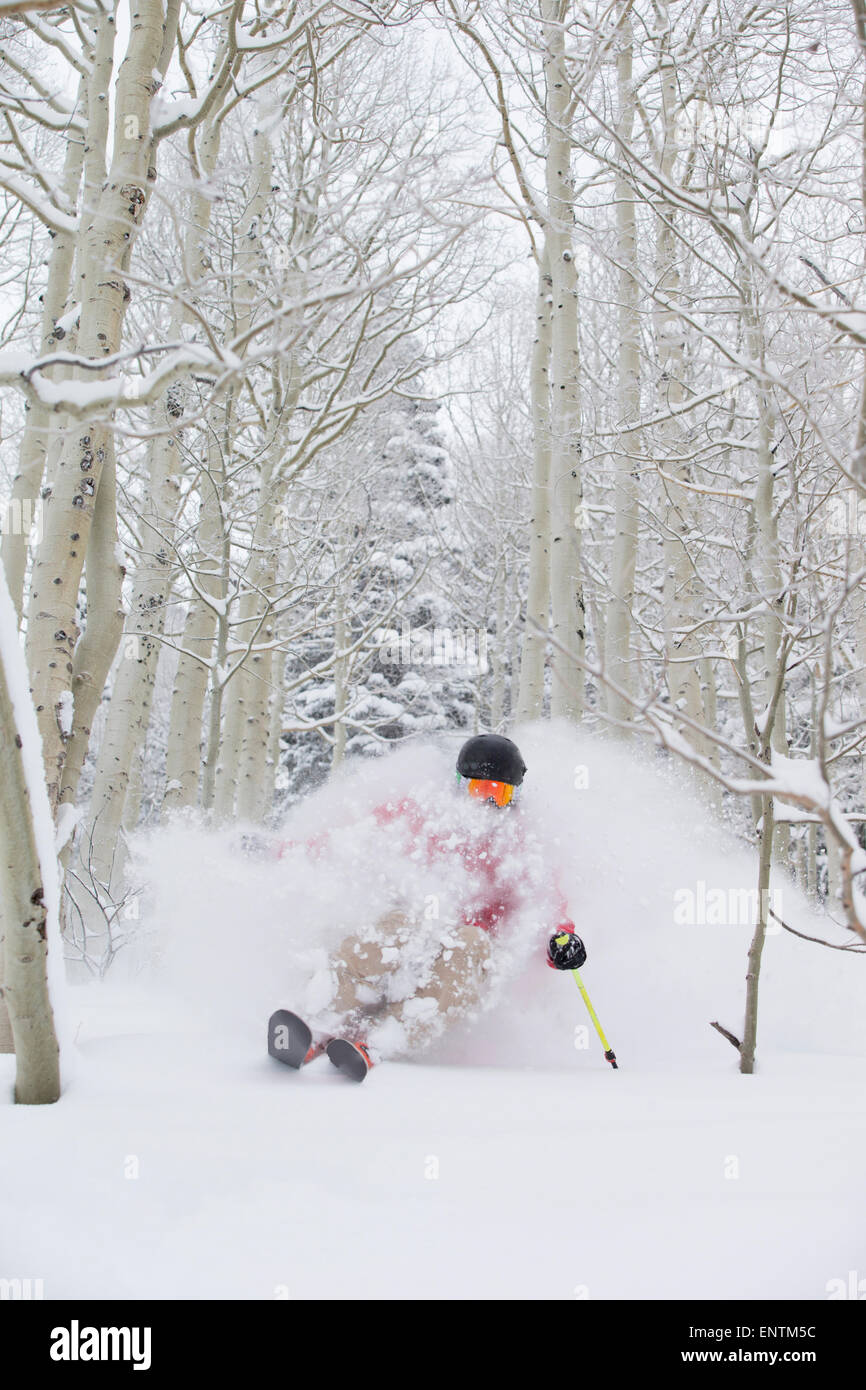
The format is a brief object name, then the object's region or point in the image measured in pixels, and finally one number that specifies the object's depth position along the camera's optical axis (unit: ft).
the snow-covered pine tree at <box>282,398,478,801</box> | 54.13
